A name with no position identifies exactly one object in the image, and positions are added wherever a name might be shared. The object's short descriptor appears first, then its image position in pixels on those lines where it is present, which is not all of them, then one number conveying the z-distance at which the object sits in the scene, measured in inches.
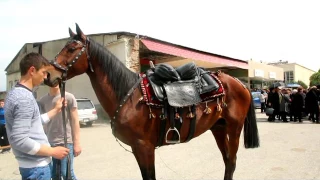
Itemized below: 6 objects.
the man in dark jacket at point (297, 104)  531.3
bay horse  115.8
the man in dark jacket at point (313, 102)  517.4
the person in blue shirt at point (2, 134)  318.3
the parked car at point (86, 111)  556.0
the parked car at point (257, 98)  858.1
